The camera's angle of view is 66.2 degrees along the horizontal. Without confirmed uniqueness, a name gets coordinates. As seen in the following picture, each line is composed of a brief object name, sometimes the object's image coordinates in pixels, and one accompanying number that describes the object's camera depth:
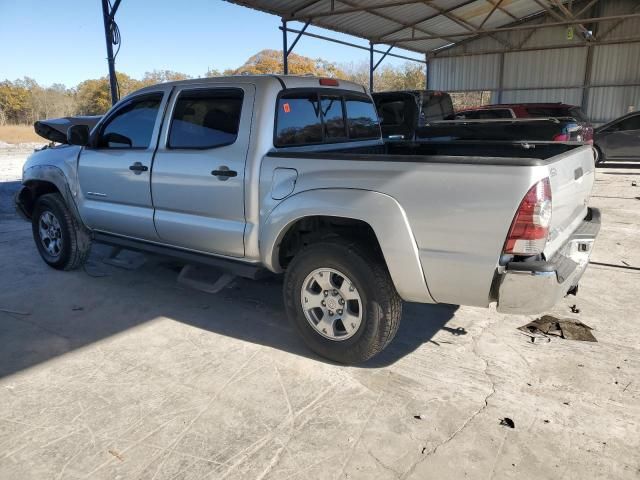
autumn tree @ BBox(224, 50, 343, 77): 49.00
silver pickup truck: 2.64
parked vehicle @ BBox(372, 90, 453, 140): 9.09
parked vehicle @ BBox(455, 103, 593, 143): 12.74
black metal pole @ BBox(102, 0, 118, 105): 9.17
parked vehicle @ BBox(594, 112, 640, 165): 13.08
